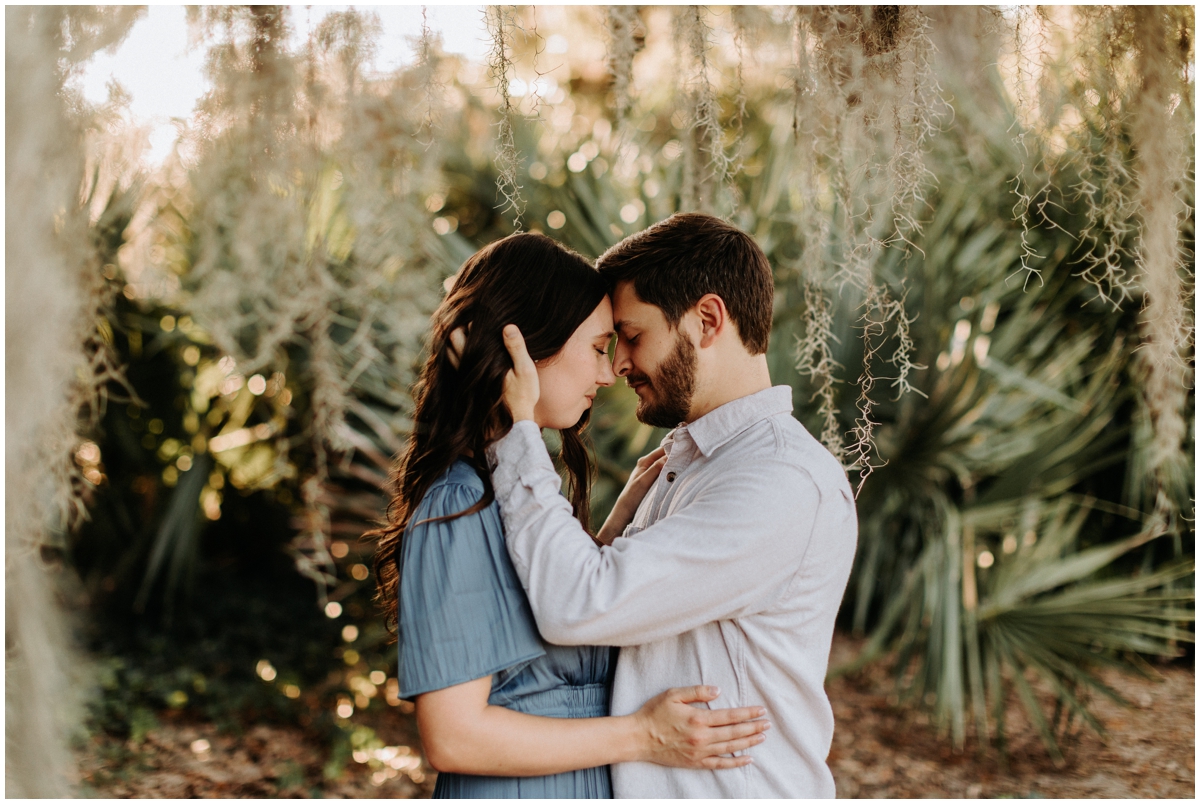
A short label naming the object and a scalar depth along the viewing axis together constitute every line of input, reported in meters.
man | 1.30
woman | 1.34
